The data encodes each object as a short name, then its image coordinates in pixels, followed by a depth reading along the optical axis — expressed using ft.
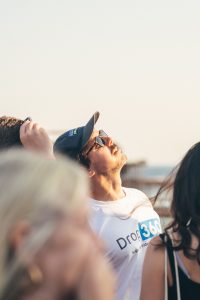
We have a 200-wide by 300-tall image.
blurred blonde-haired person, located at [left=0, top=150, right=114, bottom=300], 2.98
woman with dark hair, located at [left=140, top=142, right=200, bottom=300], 5.52
